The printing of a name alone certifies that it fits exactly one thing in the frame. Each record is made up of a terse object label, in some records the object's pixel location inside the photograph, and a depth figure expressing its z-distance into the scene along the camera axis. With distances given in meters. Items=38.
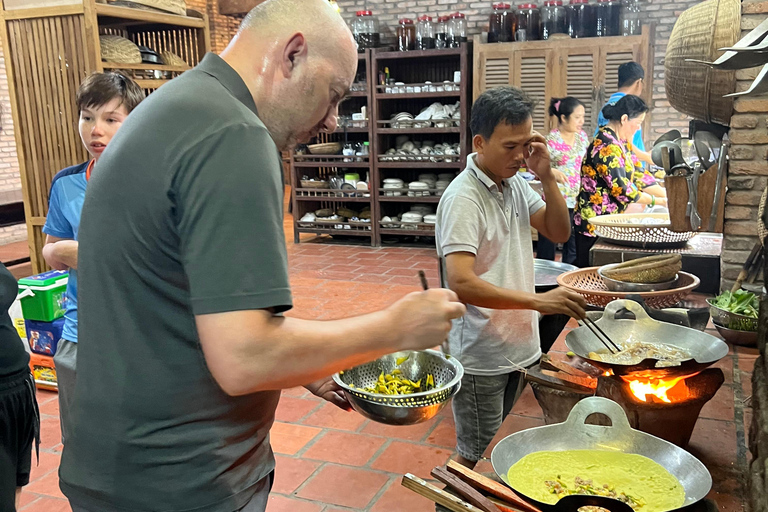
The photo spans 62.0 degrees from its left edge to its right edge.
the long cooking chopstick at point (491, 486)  1.28
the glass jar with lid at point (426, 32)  7.93
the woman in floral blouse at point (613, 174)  4.48
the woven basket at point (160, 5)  4.15
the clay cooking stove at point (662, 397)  1.64
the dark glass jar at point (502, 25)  7.84
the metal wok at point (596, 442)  1.41
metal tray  2.97
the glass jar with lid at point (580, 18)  7.46
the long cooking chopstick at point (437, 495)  1.19
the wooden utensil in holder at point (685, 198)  2.62
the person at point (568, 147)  5.80
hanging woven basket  2.44
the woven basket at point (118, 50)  4.02
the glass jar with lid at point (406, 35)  8.07
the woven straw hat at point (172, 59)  4.55
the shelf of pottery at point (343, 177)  8.21
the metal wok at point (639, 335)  1.88
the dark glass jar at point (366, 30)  8.23
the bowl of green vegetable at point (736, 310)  2.47
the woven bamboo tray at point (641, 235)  3.39
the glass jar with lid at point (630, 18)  7.48
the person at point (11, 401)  1.95
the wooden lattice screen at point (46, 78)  3.82
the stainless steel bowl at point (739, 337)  2.47
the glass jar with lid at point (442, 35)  7.88
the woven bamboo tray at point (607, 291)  2.50
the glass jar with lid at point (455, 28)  7.85
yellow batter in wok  1.33
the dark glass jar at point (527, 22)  7.69
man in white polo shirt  2.13
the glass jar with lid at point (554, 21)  7.59
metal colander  1.43
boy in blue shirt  2.38
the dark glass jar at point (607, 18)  7.38
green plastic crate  3.87
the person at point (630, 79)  5.59
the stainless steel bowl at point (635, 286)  2.52
